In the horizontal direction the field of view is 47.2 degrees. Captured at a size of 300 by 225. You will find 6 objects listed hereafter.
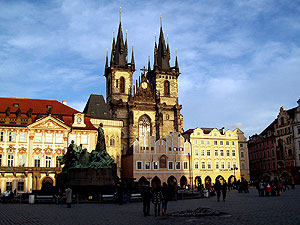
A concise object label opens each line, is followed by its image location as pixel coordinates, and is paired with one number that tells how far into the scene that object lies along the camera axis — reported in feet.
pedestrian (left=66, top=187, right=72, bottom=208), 61.98
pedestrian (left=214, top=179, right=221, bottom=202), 68.85
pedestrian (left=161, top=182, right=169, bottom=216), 46.09
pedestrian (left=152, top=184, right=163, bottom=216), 45.83
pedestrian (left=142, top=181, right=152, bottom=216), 46.10
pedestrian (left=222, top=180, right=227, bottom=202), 68.13
